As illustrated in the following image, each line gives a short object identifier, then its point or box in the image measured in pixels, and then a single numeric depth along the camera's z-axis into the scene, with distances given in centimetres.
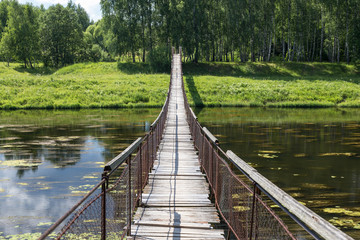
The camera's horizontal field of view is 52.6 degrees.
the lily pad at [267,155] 1445
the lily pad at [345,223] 750
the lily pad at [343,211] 819
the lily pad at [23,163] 1315
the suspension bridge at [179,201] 381
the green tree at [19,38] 5769
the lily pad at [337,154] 1466
